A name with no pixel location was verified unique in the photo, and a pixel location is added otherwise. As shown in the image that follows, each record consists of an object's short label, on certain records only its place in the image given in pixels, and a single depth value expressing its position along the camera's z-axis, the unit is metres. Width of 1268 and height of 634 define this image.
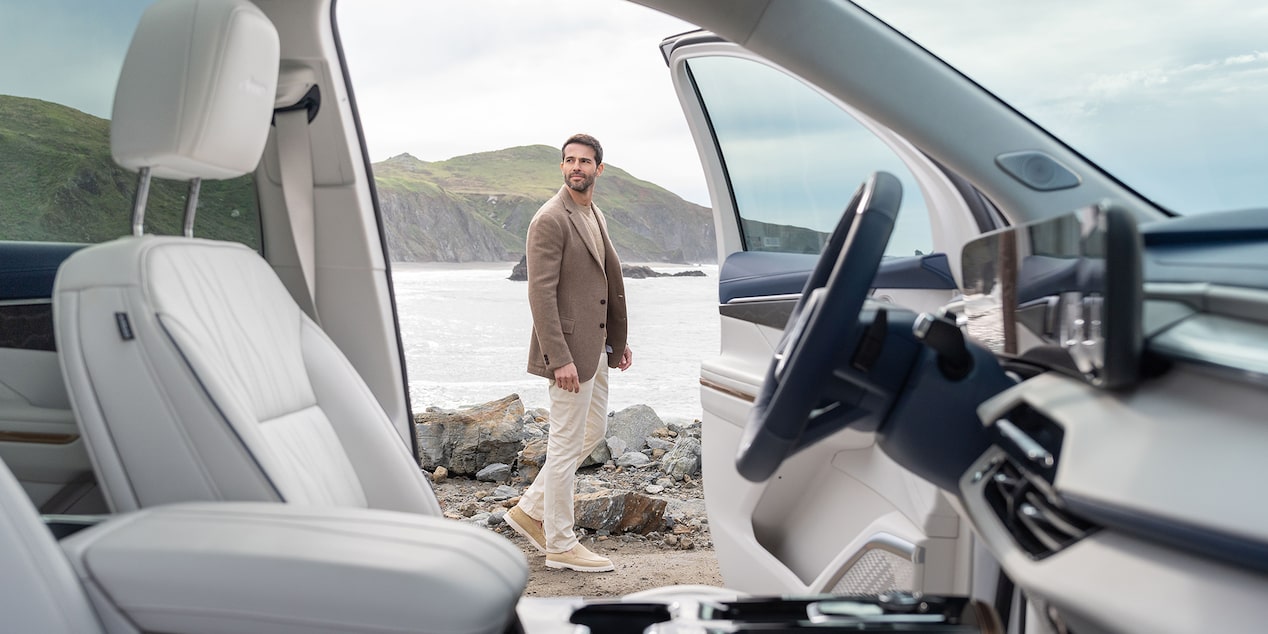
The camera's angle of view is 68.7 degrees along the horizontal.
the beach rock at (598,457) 5.01
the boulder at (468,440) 4.76
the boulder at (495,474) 4.69
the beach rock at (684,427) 5.50
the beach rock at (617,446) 5.21
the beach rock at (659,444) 5.43
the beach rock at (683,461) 4.86
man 3.15
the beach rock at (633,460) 5.10
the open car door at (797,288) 1.45
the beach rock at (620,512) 3.79
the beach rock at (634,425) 5.43
